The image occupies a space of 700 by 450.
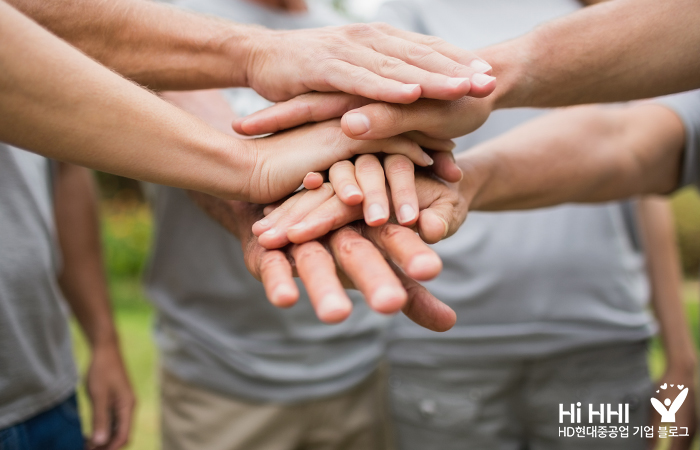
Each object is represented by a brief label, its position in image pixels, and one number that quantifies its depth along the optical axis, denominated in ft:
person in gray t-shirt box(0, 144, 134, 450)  4.18
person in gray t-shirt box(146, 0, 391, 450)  4.85
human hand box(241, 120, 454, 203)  4.10
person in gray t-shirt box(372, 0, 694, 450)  4.74
